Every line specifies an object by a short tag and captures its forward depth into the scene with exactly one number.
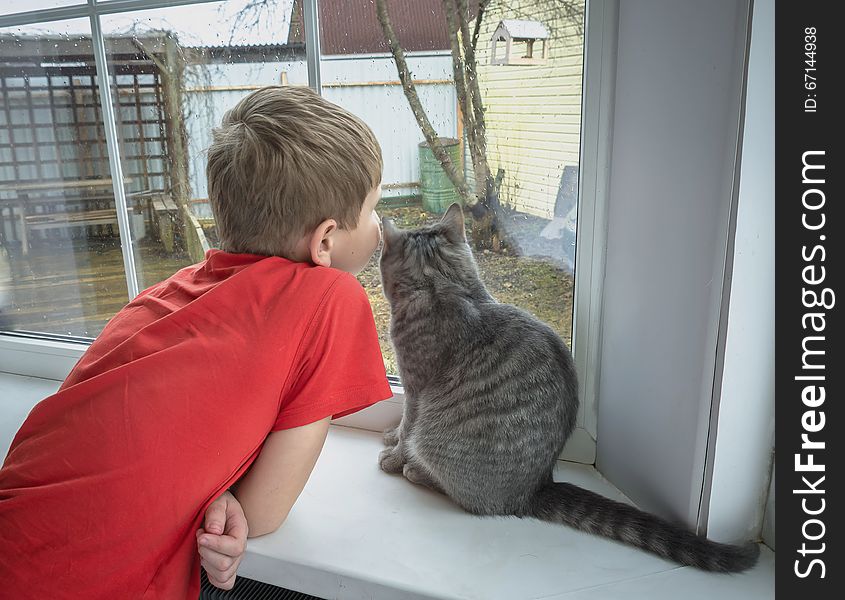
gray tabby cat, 1.01
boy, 0.82
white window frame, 1.03
